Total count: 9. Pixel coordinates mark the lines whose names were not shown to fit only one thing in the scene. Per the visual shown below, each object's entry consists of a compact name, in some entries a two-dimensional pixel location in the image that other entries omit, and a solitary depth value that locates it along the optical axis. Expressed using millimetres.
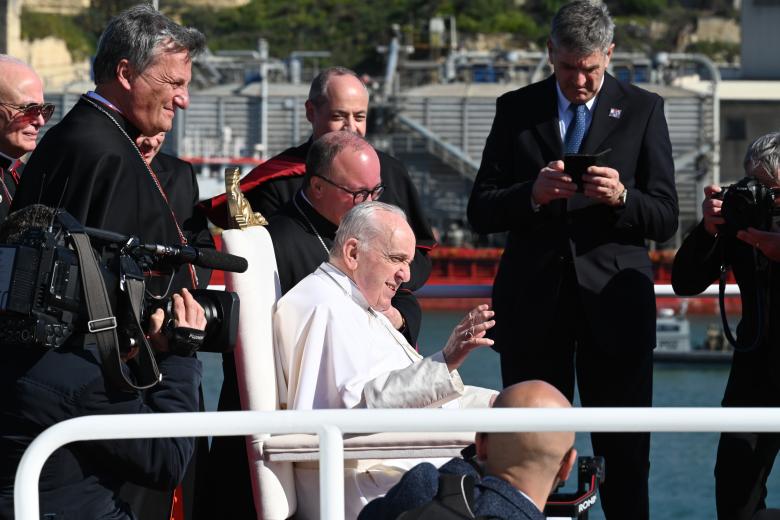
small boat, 53531
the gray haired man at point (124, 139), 7281
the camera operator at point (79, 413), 6020
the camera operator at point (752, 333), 8266
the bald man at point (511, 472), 5363
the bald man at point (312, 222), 8102
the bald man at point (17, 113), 8484
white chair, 6945
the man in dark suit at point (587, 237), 8594
